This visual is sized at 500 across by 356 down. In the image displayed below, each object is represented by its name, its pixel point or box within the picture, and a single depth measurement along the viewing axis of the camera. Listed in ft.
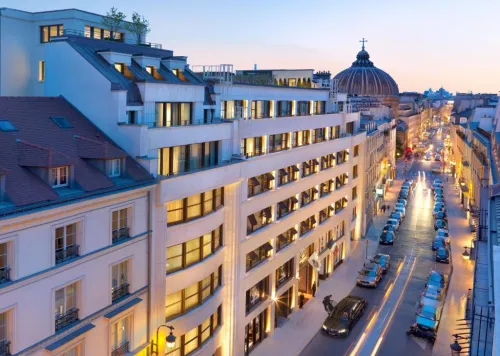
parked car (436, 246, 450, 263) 214.28
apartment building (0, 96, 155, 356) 71.61
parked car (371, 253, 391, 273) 202.22
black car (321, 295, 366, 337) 146.82
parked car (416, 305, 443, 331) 146.82
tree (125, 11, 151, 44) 154.61
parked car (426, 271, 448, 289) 179.11
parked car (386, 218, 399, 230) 269.50
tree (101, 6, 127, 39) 153.99
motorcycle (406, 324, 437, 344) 144.77
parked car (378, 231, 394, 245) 242.37
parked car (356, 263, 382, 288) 184.34
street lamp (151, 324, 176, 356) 96.80
